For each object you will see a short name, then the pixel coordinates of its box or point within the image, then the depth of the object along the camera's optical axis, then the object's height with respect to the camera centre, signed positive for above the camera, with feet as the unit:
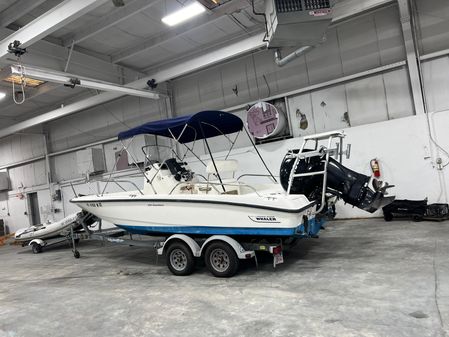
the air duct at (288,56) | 18.45 +6.83
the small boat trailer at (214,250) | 11.87 -2.74
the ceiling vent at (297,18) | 12.89 +6.06
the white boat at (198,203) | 11.55 -0.83
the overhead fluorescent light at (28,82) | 25.87 +10.31
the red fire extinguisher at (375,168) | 20.94 -0.59
